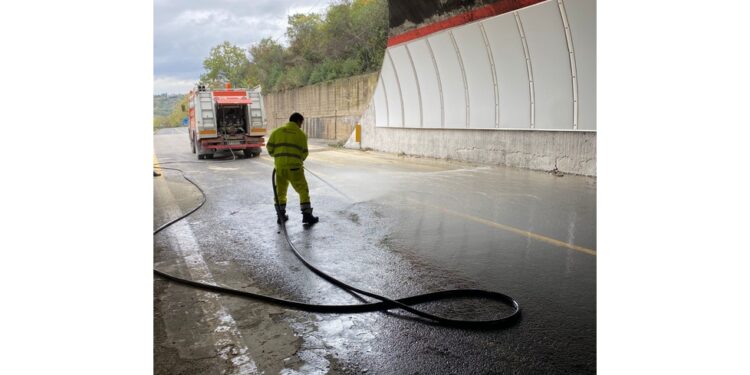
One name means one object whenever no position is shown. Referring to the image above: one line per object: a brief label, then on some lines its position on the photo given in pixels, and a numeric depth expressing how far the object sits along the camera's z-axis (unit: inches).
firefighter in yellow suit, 294.2
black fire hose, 150.9
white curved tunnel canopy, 473.7
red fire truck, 773.3
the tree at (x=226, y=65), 2016.5
